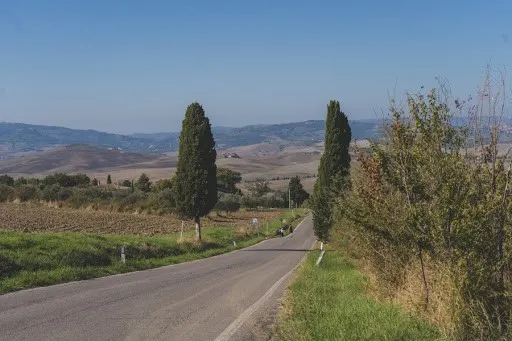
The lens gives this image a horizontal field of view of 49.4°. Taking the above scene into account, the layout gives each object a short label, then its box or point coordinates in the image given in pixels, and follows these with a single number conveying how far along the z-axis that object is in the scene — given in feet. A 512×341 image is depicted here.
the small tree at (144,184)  299.99
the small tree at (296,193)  333.42
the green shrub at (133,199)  200.45
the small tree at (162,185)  267.51
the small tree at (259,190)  354.37
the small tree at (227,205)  234.01
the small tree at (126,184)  344.34
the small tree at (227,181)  346.19
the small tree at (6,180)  245.76
